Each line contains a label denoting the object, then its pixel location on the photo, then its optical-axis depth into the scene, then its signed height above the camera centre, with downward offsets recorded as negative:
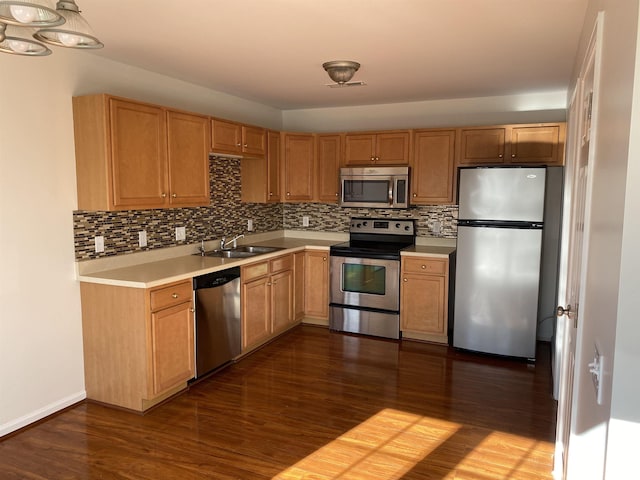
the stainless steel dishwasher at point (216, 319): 3.62 -0.98
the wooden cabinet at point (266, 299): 4.20 -0.98
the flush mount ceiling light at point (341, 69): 3.52 +0.95
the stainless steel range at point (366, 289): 4.77 -0.94
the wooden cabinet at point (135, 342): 3.16 -1.00
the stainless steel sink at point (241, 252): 4.56 -0.55
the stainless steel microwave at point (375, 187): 4.92 +0.10
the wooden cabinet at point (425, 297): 4.61 -0.98
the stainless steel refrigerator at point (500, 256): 4.06 -0.52
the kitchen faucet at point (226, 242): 4.73 -0.47
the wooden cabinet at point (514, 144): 4.46 +0.50
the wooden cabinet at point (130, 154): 3.16 +0.29
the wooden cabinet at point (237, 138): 4.15 +0.54
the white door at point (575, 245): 2.04 -0.23
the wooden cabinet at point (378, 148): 5.00 +0.51
